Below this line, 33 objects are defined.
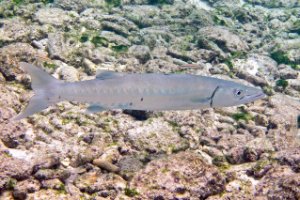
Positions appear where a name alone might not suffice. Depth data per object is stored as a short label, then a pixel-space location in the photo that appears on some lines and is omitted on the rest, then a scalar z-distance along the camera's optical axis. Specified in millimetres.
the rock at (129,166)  4922
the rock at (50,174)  4676
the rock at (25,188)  4395
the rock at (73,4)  11219
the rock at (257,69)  9061
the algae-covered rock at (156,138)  5723
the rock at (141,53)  8812
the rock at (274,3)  16719
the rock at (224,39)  10506
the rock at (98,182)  4660
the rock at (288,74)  9680
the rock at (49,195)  4371
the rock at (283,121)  6587
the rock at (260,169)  5316
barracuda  4625
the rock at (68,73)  7359
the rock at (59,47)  8031
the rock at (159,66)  8109
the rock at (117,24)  10344
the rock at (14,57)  6816
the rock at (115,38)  9523
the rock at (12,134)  5297
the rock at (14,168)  4523
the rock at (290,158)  5160
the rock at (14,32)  8234
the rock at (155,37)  10066
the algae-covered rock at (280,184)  4423
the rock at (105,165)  4996
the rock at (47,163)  4812
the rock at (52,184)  4557
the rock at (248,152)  5867
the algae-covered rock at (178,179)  4445
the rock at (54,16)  9758
